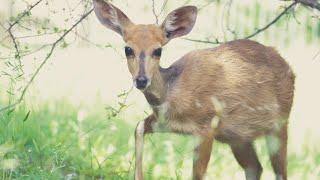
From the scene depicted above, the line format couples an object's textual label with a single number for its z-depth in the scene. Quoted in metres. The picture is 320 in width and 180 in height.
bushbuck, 14.96
